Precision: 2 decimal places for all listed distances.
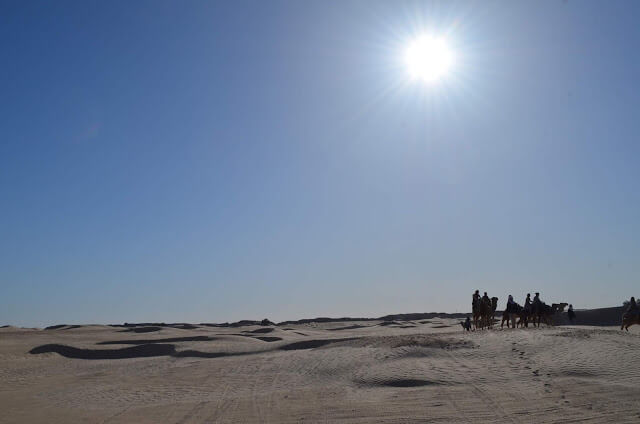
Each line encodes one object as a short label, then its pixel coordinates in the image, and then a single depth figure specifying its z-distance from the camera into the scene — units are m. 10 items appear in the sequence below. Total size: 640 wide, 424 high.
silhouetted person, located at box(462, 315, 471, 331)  28.91
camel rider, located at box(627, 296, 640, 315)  22.59
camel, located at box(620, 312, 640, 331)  22.48
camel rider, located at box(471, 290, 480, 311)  25.36
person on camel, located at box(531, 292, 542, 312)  25.64
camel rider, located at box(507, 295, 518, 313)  26.02
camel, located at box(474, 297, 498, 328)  25.67
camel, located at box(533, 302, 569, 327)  25.56
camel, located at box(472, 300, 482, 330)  25.77
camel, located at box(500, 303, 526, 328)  25.80
